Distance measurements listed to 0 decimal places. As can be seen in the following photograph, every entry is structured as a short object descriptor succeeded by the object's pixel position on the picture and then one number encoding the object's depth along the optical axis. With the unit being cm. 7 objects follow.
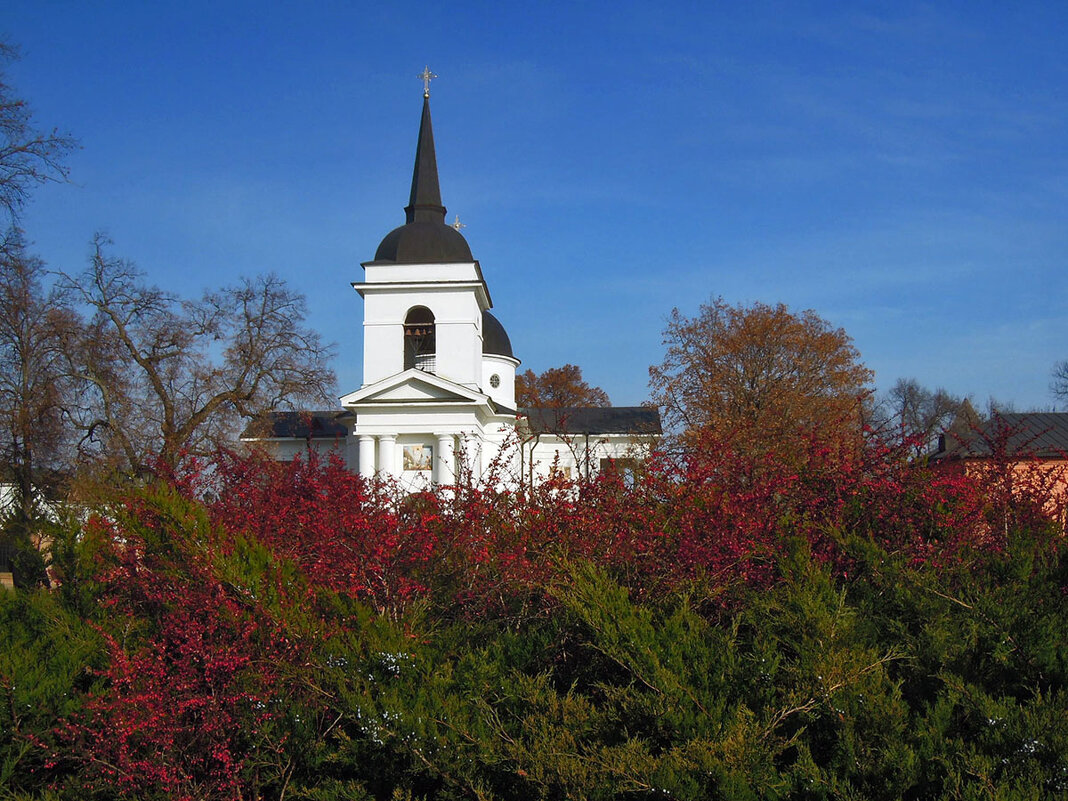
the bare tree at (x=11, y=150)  1541
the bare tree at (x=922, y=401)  6525
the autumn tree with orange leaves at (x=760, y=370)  3281
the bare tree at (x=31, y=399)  2548
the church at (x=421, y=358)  3416
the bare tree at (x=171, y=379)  2900
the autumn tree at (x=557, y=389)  5694
